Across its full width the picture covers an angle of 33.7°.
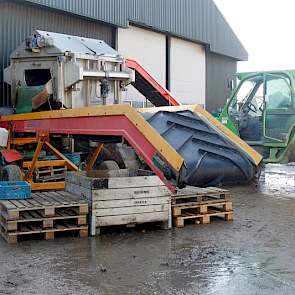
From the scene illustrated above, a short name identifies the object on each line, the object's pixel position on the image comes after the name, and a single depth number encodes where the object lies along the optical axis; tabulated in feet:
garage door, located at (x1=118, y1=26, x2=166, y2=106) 49.29
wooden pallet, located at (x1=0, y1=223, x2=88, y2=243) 19.04
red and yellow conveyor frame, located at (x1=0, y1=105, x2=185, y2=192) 18.39
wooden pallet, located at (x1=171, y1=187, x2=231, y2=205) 22.67
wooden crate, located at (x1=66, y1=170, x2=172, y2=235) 20.04
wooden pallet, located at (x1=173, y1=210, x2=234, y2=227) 22.08
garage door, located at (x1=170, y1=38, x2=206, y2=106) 58.29
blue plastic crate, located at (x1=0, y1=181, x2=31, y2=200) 21.95
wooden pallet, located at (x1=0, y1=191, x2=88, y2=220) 19.31
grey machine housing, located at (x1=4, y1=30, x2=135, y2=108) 30.07
